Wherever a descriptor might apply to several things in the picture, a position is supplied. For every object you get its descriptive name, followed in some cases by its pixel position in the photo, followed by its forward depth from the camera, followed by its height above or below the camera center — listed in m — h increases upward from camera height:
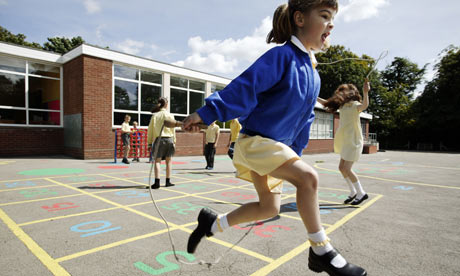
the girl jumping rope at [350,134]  4.89 +0.01
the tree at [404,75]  51.94 +11.36
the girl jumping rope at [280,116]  1.82 +0.12
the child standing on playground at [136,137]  13.22 -0.25
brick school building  12.61 +1.67
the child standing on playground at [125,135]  11.62 -0.14
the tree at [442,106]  35.72 +3.89
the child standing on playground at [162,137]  6.02 -0.11
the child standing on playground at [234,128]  8.33 +0.15
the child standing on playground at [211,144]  9.87 -0.40
